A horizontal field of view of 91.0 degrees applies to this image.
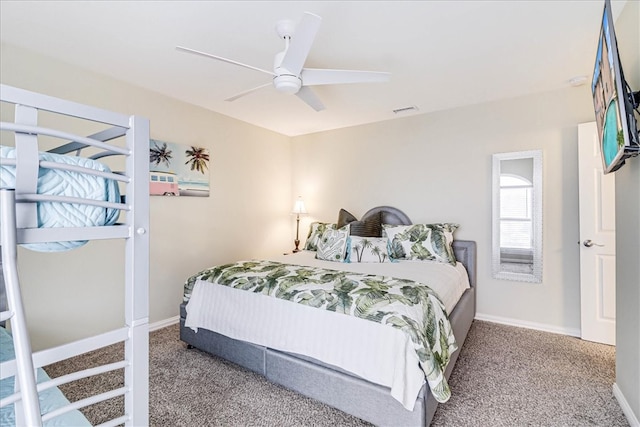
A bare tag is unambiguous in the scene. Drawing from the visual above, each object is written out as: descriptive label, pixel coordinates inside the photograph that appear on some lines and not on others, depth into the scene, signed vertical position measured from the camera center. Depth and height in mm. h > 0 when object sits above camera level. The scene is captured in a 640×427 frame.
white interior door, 2812 -266
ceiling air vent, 3703 +1261
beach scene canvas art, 3217 +495
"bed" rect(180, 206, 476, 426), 1655 -782
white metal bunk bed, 660 -42
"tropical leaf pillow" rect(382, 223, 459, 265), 3316 -309
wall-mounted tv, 1423 +538
